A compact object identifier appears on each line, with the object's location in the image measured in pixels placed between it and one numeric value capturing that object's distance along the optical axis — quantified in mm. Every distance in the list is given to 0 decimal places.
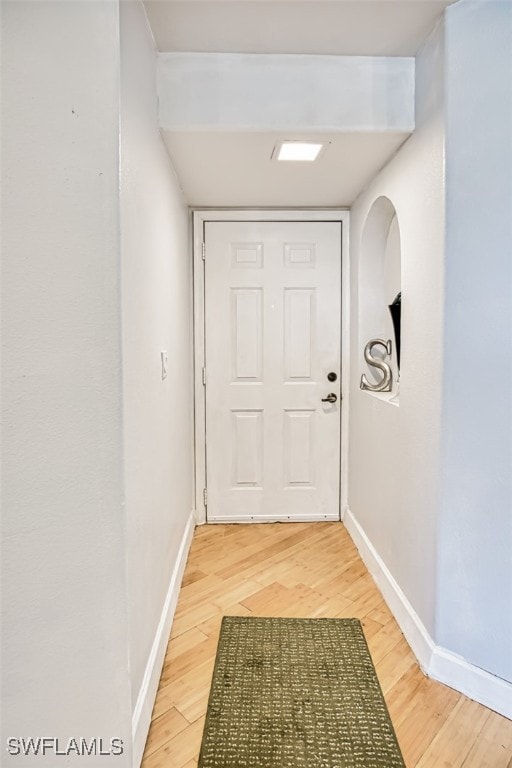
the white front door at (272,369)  2865
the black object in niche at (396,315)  2207
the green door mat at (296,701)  1310
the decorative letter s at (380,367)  2410
